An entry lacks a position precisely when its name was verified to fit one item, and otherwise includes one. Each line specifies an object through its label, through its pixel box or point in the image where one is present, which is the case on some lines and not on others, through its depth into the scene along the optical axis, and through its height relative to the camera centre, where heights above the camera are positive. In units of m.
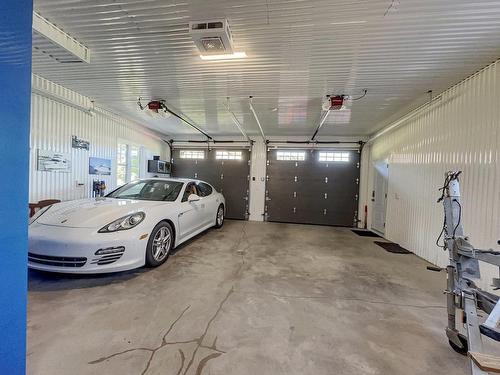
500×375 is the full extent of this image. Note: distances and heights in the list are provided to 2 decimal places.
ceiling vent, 2.42 +1.57
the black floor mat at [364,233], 6.33 -1.40
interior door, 6.27 -0.30
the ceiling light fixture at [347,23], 2.38 +1.67
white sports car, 2.61 -0.71
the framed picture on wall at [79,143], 4.87 +0.66
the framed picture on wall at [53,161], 4.18 +0.21
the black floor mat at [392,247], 4.74 -1.36
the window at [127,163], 6.50 +0.37
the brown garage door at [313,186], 7.63 -0.13
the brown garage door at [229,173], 8.21 +0.20
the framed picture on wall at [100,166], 5.41 +0.19
